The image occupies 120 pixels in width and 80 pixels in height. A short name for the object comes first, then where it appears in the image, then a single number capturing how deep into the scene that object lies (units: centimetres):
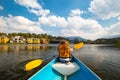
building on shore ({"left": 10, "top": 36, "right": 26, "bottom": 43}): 4747
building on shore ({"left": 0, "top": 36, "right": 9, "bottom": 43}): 4077
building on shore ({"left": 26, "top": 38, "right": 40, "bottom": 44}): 5026
